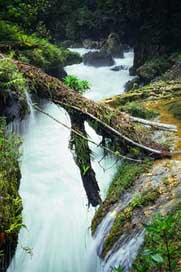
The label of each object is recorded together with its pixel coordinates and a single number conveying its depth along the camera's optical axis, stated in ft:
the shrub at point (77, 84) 25.35
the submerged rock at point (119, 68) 71.40
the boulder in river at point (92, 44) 86.44
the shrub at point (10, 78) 20.06
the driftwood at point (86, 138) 20.33
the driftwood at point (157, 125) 25.77
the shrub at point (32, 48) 38.75
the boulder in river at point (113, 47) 79.46
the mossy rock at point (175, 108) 29.03
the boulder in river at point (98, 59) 74.18
